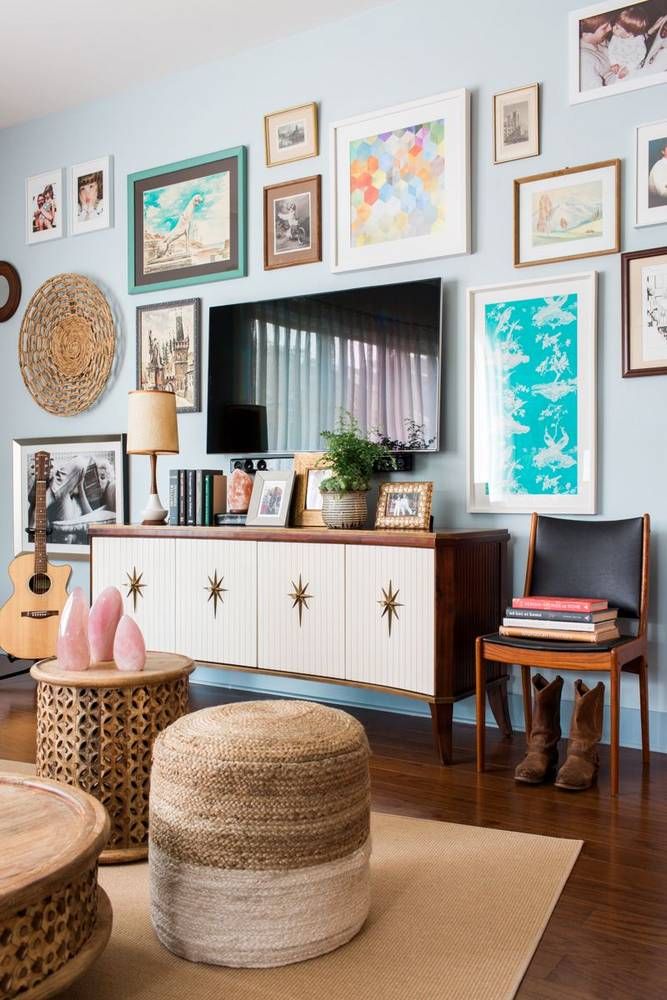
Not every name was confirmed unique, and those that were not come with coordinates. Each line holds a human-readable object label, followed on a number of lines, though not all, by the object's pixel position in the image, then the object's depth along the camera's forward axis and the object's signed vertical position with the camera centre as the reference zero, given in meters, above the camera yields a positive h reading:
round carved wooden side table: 2.10 -0.60
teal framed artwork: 4.11 +1.25
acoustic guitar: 4.13 -0.55
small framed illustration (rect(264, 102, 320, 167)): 3.86 +1.52
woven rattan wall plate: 4.63 +0.74
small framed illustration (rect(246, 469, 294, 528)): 3.60 -0.06
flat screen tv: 3.49 +0.48
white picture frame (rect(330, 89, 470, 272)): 3.45 +1.17
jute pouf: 1.60 -0.65
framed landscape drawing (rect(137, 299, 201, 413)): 4.24 +0.65
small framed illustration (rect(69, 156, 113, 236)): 4.59 +1.49
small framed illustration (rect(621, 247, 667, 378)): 3.06 +0.59
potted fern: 3.35 +0.01
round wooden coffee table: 1.28 -0.61
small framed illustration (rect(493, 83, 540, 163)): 3.30 +1.34
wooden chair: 2.67 -0.35
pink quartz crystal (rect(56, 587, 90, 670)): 2.17 -0.37
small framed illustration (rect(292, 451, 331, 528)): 3.60 -0.02
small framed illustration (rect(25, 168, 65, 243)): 4.80 +1.50
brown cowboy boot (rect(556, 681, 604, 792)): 2.67 -0.76
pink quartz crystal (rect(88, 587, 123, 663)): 2.28 -0.36
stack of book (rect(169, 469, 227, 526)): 3.82 -0.05
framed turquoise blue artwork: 3.21 +0.32
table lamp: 3.83 +0.24
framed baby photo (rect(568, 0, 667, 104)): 3.07 +1.52
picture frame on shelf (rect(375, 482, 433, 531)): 3.29 -0.08
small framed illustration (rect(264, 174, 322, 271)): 3.85 +1.14
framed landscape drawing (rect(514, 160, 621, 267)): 3.15 +0.97
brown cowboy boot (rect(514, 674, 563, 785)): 2.71 -0.80
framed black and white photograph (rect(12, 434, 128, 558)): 4.55 -0.02
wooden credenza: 2.94 -0.43
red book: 2.76 -0.38
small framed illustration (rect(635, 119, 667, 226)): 3.05 +1.05
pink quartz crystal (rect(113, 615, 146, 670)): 2.17 -0.40
